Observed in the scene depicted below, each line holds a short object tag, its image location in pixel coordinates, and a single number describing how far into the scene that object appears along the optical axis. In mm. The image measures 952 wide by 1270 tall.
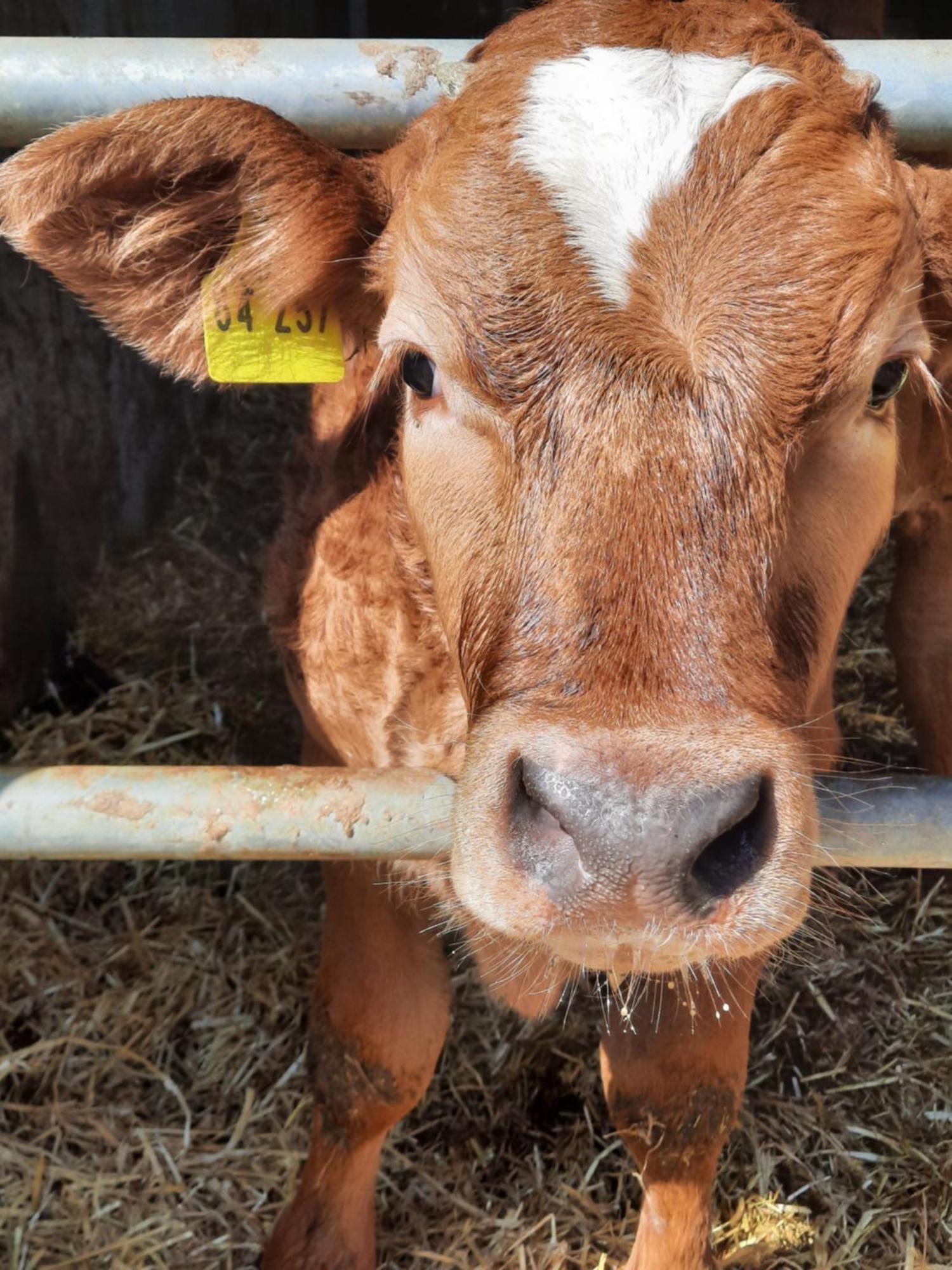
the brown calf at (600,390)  390
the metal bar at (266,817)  453
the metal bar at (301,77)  526
